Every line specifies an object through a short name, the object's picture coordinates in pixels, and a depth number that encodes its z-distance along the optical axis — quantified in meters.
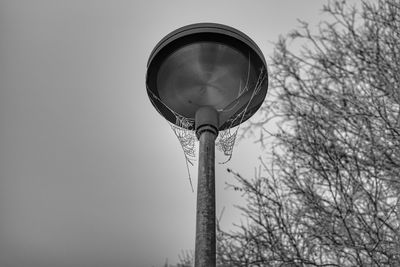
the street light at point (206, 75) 2.70
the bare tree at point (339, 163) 4.31
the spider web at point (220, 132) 2.90
